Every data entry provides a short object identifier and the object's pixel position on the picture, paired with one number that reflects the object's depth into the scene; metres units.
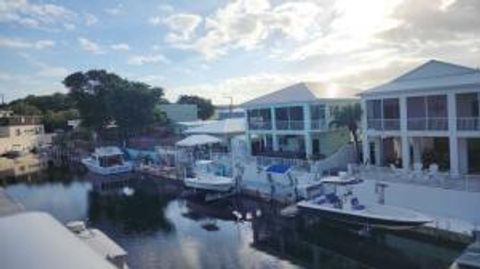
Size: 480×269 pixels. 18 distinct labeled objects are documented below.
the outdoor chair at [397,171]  28.02
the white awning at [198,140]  48.56
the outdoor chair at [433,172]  26.32
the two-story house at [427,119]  27.88
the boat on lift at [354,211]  24.83
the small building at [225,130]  51.47
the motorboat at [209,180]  38.06
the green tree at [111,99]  70.12
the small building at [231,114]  71.62
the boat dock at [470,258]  19.52
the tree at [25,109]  112.88
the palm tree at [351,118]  37.00
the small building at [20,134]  94.06
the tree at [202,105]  105.08
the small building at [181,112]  88.81
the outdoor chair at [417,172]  27.06
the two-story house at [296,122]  39.84
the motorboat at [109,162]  57.66
